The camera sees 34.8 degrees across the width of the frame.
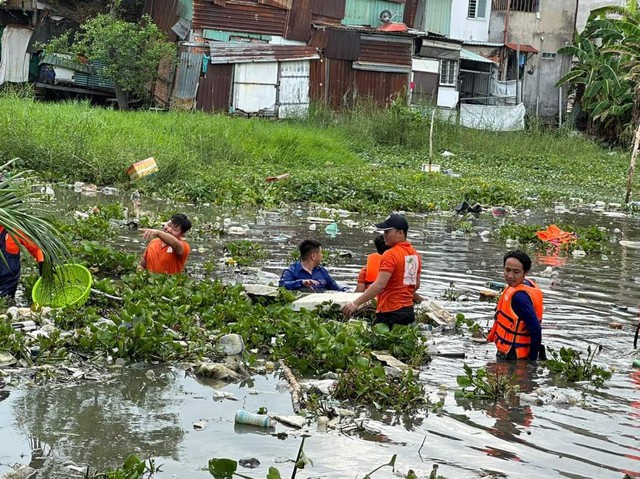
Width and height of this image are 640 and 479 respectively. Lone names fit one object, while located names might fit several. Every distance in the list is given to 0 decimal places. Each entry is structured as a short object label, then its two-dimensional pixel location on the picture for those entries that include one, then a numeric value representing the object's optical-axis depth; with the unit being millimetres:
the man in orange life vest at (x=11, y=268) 8570
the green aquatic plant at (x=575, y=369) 7863
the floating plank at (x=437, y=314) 9645
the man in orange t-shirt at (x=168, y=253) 9734
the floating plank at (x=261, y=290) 9234
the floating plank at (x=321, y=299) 9234
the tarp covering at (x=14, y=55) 33719
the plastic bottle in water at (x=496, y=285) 11758
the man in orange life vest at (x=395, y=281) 8664
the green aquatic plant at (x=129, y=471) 5000
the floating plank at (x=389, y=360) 7660
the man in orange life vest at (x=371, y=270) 9742
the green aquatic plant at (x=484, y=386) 7227
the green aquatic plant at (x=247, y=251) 12578
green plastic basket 8016
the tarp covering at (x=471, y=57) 36906
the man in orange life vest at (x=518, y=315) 8070
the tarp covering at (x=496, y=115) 36812
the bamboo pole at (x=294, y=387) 6679
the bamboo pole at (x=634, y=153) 18703
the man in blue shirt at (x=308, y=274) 9992
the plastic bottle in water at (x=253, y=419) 6293
